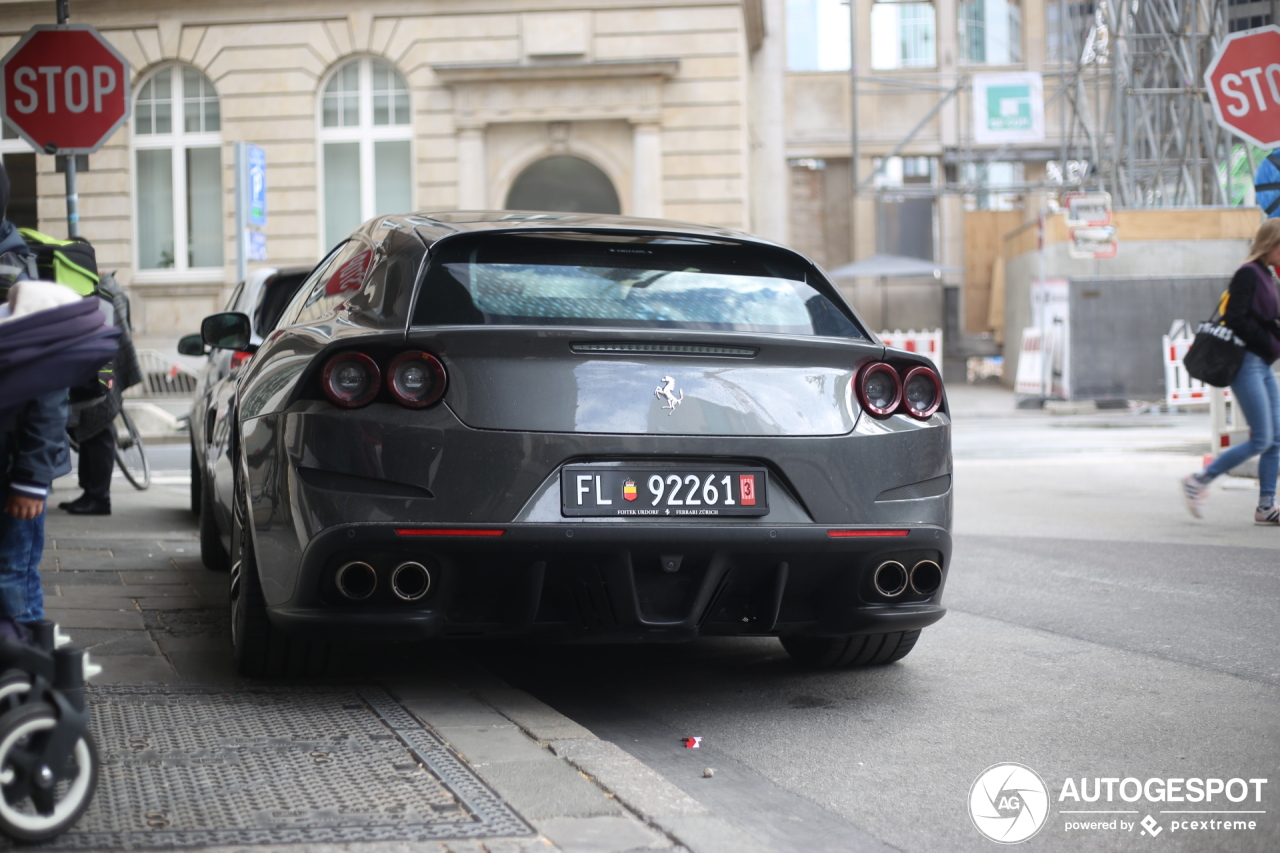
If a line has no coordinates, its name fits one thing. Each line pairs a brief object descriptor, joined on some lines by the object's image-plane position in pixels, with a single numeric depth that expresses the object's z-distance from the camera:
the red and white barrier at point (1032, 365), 25.86
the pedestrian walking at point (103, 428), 9.10
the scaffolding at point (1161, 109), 26.42
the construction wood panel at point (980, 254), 37.09
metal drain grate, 2.99
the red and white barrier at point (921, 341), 26.75
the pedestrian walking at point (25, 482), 3.33
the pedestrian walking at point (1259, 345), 8.62
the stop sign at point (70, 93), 8.38
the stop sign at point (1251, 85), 9.15
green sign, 33.03
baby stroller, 2.82
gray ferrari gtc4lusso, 3.91
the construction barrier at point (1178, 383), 21.20
